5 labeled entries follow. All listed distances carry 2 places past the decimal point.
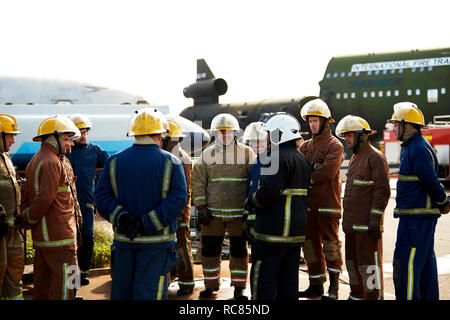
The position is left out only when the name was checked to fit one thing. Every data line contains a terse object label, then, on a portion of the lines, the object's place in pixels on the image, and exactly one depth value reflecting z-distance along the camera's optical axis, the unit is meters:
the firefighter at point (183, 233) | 6.50
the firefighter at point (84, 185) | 6.86
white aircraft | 12.89
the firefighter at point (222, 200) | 6.29
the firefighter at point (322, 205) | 6.29
